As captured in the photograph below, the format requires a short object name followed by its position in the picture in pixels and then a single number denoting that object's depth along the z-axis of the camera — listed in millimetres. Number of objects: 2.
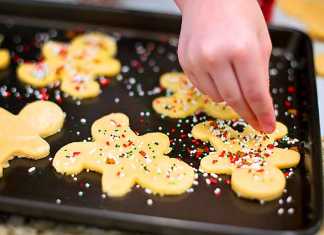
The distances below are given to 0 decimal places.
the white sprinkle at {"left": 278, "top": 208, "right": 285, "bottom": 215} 959
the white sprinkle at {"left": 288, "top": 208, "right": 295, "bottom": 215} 962
